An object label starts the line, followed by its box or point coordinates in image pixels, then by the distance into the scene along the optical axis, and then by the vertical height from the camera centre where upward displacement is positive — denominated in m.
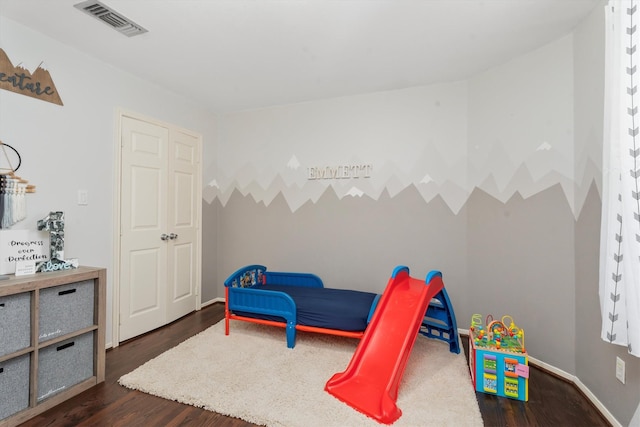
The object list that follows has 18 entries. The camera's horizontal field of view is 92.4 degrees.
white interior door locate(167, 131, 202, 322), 3.46 -0.15
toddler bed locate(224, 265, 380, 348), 2.62 -0.86
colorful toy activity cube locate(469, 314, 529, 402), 2.04 -1.01
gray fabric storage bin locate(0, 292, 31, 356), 1.74 -0.67
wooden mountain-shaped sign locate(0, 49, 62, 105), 2.11 +0.91
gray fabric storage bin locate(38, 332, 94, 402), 1.94 -1.04
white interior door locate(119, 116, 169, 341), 2.94 -0.18
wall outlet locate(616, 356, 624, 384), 1.72 -0.86
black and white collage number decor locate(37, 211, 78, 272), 2.22 -0.22
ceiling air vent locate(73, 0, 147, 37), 1.98 +1.31
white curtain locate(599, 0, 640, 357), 1.47 +0.17
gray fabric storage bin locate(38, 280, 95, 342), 1.95 -0.68
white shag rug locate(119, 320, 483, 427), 1.84 -1.22
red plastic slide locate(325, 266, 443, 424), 1.89 -0.96
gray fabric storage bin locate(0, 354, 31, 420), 1.74 -1.03
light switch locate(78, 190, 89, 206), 2.56 +0.09
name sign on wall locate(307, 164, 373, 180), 3.48 +0.48
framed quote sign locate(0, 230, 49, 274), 2.04 -0.28
